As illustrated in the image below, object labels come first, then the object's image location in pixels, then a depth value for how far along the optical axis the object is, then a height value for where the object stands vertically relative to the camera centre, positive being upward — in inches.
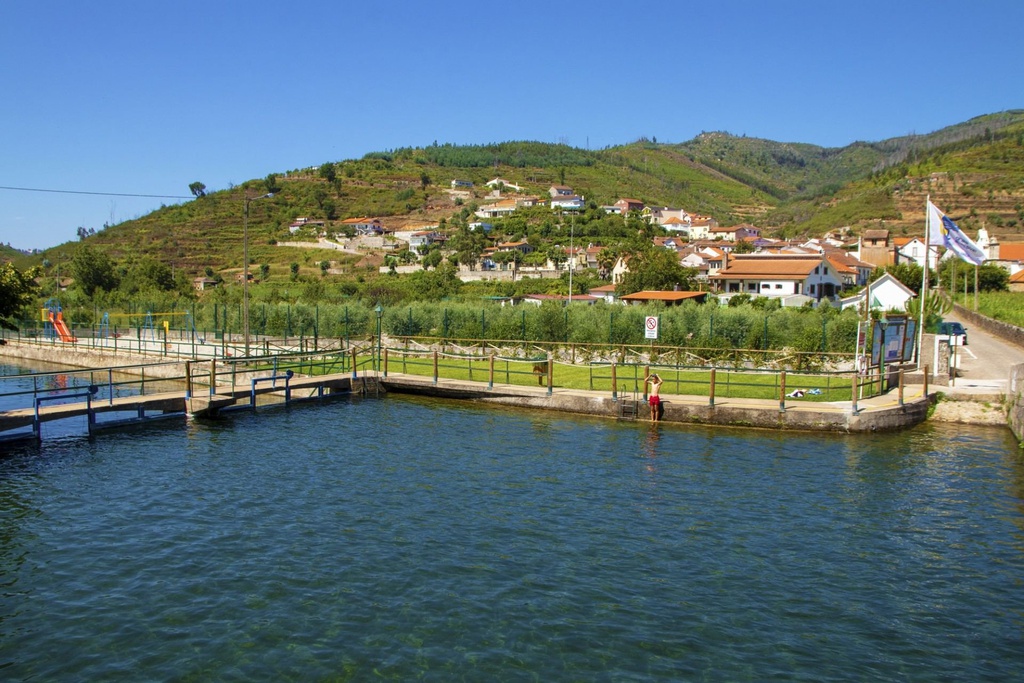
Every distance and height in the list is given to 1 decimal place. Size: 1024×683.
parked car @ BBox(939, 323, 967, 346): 1246.1 -16.3
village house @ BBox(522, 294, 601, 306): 2960.1 +78.3
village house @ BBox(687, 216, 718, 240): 6668.3 +796.0
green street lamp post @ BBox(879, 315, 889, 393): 1124.9 -42.5
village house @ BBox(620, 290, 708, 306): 2383.4 +69.4
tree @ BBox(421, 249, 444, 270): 4670.3 +333.6
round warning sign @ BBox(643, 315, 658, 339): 1156.0 -12.2
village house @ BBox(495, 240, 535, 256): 4863.9 +440.7
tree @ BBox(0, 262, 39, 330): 903.7 +22.3
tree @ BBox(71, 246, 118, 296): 3326.8 +168.1
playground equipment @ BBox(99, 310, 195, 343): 2031.3 -42.8
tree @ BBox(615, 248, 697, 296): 2989.7 +168.8
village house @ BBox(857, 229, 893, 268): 4306.1 +415.8
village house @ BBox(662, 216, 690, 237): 6761.8 +822.9
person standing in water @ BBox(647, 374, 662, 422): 1016.9 -105.7
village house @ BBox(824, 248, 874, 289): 3353.8 +237.2
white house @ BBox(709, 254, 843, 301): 2689.5 +153.9
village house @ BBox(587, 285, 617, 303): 3160.9 +108.8
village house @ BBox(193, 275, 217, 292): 4111.7 +156.6
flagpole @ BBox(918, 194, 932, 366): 1203.9 +134.9
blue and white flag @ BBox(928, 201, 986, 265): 1169.4 +129.6
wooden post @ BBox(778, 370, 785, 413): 987.1 -93.0
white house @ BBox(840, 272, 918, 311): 2348.7 +82.4
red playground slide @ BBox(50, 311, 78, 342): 2092.8 -49.4
